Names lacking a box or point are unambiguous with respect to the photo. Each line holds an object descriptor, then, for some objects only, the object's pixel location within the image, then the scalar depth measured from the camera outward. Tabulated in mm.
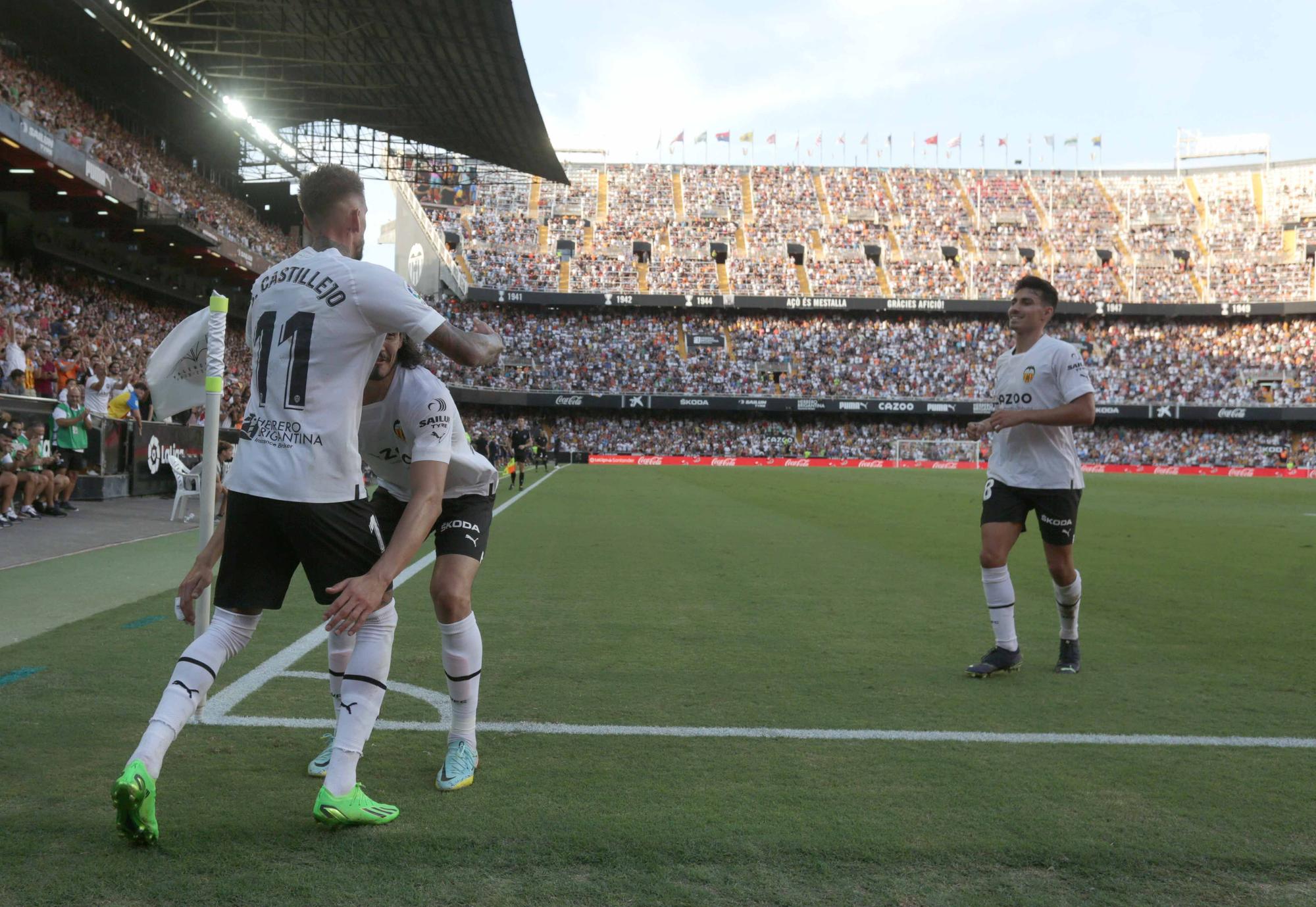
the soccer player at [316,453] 3105
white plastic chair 14414
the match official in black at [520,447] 26062
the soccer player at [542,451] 44762
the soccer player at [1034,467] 5637
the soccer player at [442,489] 3506
